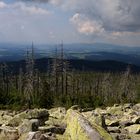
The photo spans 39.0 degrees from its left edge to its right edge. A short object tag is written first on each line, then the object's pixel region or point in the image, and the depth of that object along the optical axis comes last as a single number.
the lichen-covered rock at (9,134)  9.60
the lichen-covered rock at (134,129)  14.11
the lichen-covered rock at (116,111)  25.33
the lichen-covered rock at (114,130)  13.53
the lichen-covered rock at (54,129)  11.35
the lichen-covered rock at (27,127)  10.15
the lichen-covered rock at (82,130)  7.72
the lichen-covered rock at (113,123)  16.32
